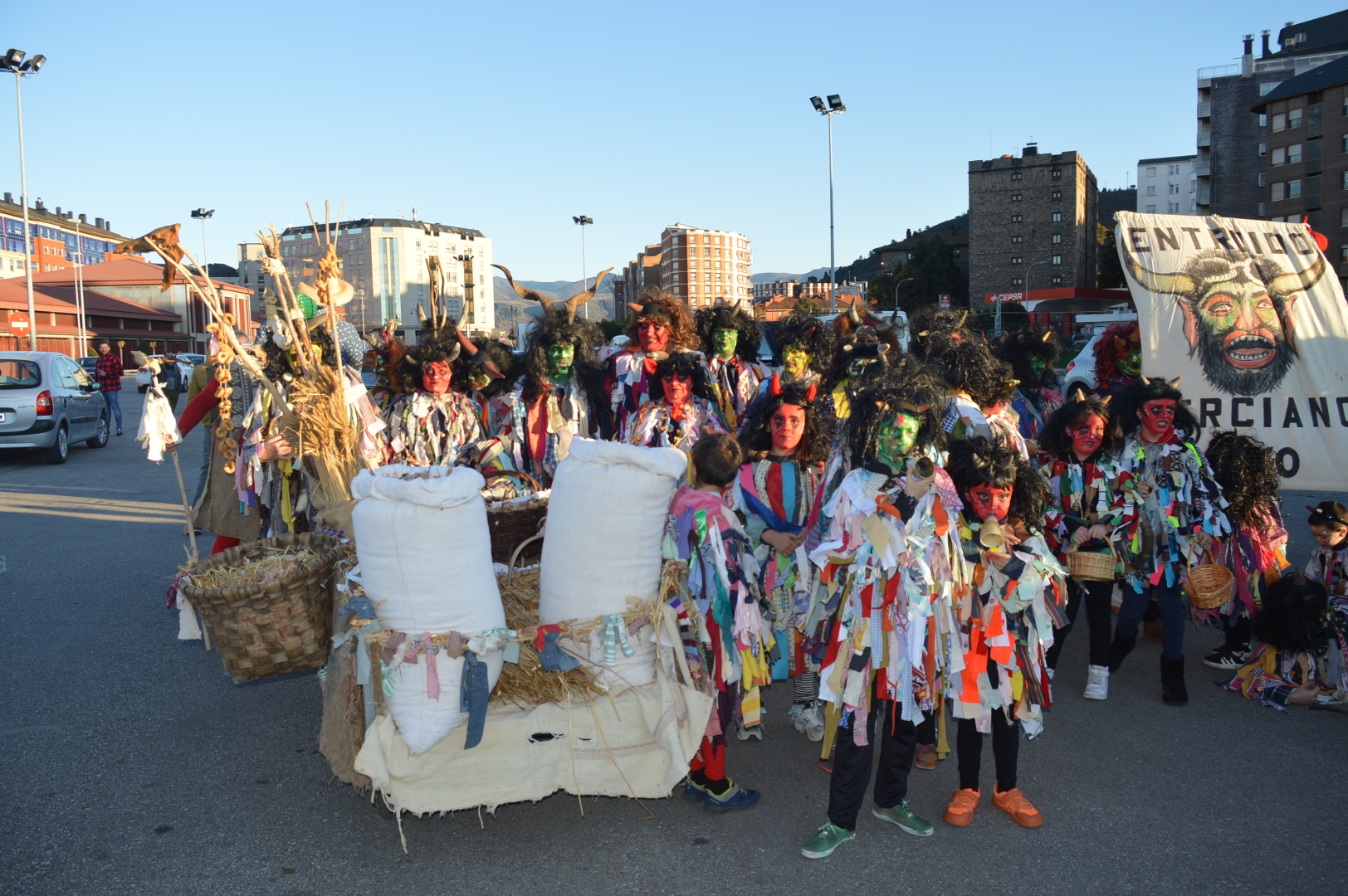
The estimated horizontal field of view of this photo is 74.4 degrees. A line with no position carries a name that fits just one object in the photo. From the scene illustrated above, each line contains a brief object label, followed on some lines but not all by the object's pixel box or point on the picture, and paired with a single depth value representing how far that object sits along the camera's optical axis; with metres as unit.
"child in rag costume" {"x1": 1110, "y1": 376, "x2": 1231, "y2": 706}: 4.33
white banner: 4.76
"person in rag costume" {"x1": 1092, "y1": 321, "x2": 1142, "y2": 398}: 6.03
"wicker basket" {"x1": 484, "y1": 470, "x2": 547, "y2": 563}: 4.16
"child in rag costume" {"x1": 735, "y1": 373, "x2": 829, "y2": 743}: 3.79
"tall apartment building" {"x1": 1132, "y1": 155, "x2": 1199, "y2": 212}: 113.06
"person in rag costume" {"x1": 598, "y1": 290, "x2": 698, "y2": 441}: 5.57
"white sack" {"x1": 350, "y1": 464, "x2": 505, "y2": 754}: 2.85
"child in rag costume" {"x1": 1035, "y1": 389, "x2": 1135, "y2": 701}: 4.41
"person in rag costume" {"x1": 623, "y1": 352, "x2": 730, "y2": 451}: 5.11
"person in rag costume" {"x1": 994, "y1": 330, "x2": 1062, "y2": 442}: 5.91
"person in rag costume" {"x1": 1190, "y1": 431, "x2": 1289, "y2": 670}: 4.61
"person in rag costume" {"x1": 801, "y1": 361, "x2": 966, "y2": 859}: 3.04
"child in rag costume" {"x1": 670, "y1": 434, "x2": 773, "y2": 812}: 3.36
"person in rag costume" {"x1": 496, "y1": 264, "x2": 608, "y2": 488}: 5.41
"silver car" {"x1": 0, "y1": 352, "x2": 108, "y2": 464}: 12.38
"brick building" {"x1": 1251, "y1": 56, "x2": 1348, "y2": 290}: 53.47
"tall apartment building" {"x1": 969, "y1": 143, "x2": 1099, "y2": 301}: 86.19
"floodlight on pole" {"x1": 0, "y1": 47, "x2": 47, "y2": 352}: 28.64
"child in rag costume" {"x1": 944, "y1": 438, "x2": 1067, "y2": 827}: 3.16
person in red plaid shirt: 16.47
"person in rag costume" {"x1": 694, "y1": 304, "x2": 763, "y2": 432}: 5.75
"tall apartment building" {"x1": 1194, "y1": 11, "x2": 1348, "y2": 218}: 68.50
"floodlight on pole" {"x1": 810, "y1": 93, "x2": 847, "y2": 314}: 32.39
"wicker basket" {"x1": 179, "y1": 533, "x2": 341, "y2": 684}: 3.12
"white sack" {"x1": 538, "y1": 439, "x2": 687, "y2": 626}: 3.06
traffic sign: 31.58
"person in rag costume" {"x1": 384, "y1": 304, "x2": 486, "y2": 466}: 5.22
